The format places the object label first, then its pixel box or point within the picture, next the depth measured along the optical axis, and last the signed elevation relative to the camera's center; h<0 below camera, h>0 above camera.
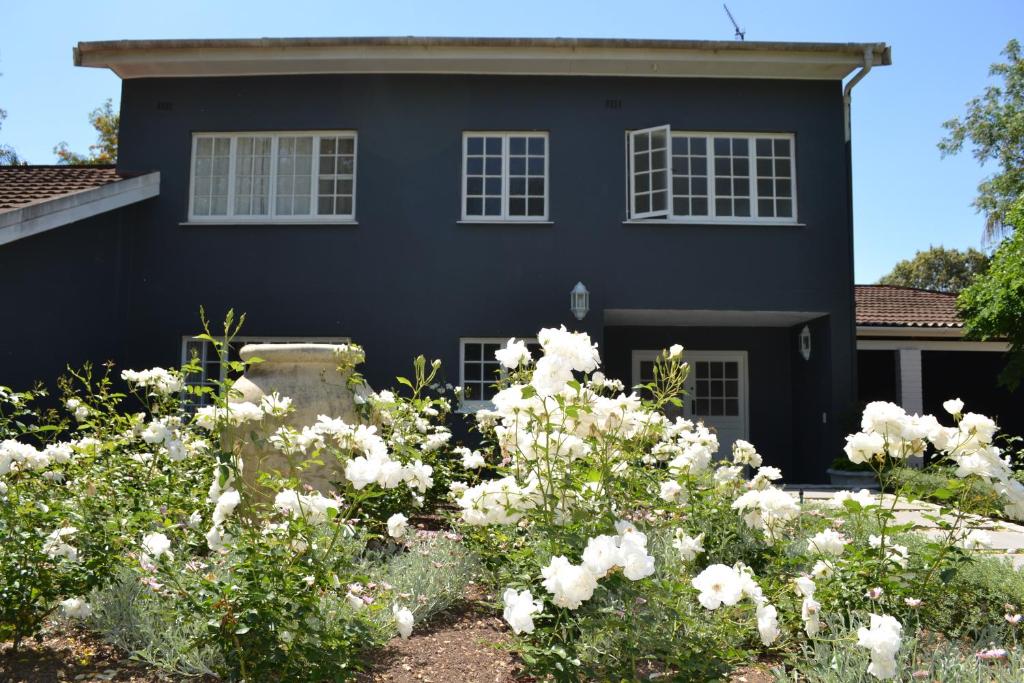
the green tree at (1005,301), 9.21 +1.25
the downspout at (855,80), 10.15 +4.34
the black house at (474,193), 10.48 +2.83
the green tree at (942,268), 36.03 +6.39
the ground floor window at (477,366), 10.49 +0.41
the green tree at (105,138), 23.52 +7.84
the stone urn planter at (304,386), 4.66 +0.05
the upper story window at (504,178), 10.75 +3.04
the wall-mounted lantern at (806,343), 11.27 +0.84
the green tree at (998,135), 20.23 +7.33
